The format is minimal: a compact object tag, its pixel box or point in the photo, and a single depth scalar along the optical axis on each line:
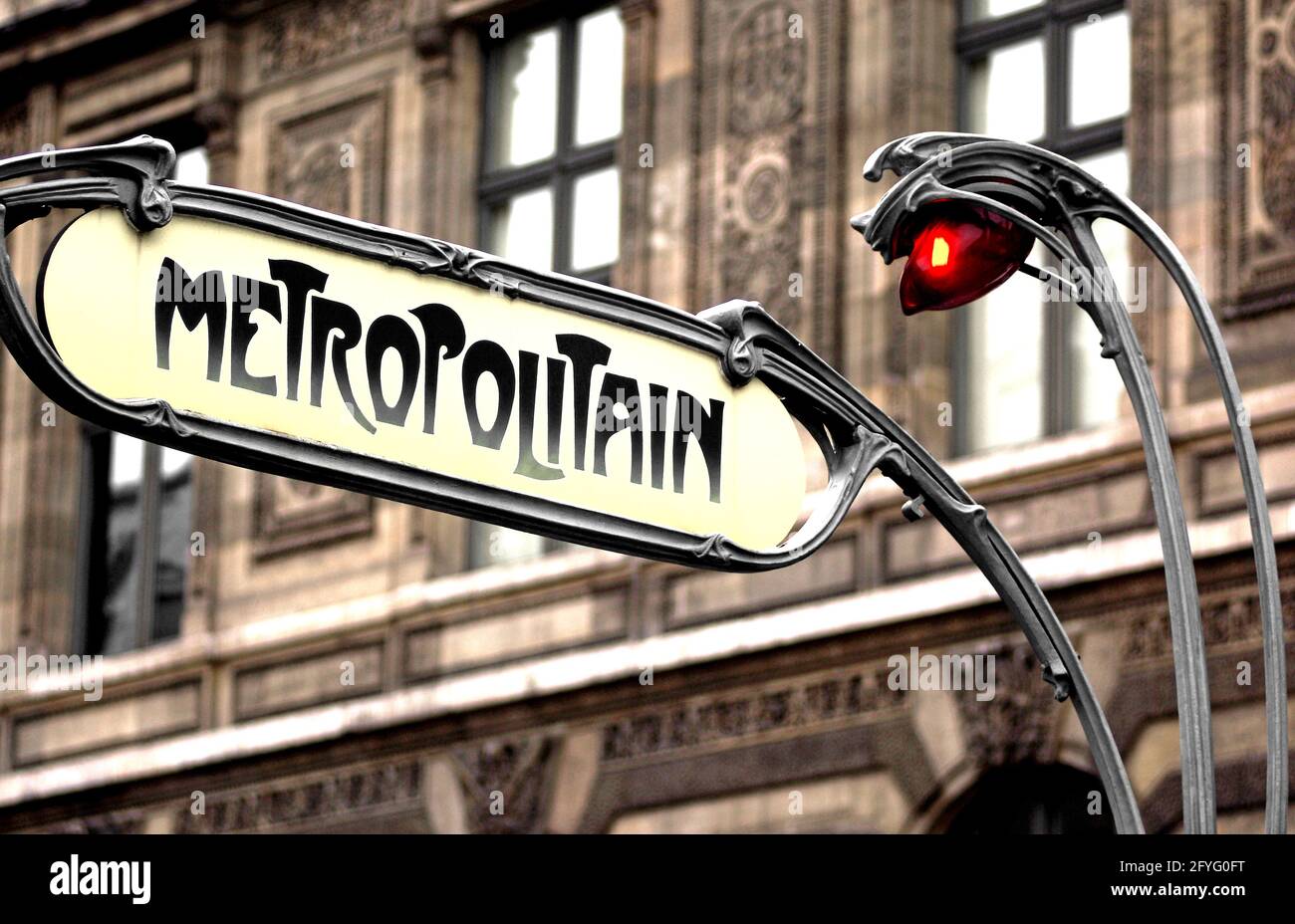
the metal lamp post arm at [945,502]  12.75
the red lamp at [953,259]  14.25
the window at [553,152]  35.81
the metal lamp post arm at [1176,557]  14.41
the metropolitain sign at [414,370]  10.66
